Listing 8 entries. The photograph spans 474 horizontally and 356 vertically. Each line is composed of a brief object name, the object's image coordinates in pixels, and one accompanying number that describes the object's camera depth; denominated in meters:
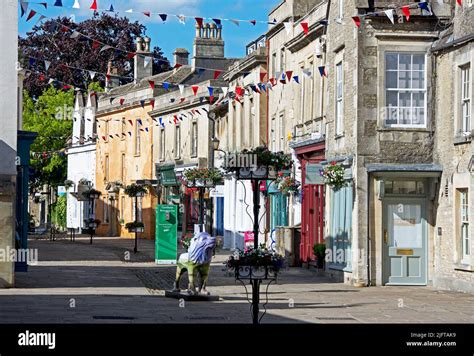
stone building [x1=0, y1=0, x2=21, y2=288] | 27.34
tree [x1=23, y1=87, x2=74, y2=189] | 79.69
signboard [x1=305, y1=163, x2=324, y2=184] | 34.53
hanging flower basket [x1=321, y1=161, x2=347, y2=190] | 31.86
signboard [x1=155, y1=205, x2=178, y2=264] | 39.06
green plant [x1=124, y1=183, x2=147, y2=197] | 55.62
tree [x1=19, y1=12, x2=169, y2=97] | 80.44
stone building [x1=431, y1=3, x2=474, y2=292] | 28.39
